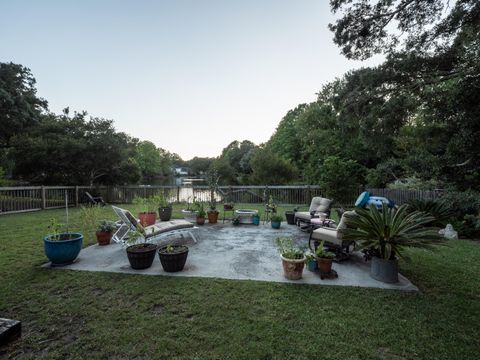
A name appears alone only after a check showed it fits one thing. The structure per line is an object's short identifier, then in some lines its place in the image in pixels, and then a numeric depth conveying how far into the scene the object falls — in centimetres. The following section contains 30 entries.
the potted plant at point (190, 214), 727
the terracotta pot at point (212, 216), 718
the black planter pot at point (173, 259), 332
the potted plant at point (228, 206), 762
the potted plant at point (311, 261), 335
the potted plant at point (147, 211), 652
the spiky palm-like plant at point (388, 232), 290
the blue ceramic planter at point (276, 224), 649
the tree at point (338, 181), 991
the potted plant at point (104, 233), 475
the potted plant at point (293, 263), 310
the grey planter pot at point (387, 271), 308
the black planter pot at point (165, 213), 714
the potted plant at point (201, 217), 702
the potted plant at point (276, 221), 646
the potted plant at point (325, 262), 320
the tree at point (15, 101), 1153
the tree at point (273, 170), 1706
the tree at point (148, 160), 4012
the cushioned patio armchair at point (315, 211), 630
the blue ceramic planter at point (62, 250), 352
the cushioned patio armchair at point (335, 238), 362
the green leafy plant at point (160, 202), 718
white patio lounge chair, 434
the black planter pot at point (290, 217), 711
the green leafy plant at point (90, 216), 501
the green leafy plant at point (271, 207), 717
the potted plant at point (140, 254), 341
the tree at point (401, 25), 486
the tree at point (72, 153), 1105
